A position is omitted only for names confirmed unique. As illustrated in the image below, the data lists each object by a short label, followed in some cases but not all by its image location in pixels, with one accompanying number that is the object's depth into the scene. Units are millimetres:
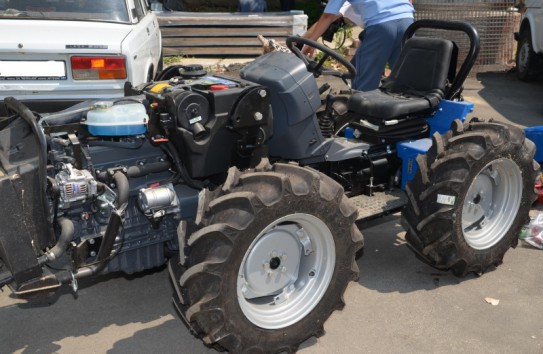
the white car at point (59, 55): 5520
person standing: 5625
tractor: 2924
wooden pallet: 11438
